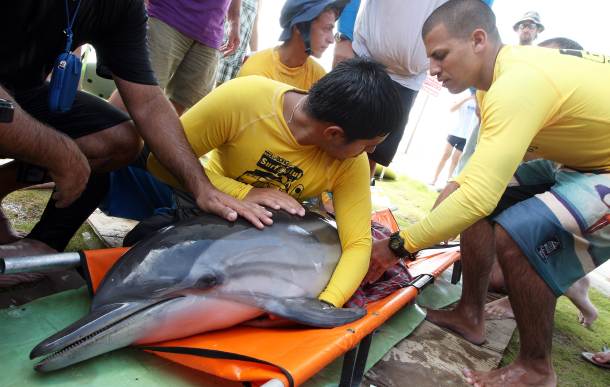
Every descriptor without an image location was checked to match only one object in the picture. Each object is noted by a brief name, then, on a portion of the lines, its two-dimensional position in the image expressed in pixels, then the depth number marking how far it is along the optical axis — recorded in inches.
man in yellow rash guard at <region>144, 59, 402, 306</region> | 88.6
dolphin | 64.0
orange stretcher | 64.5
